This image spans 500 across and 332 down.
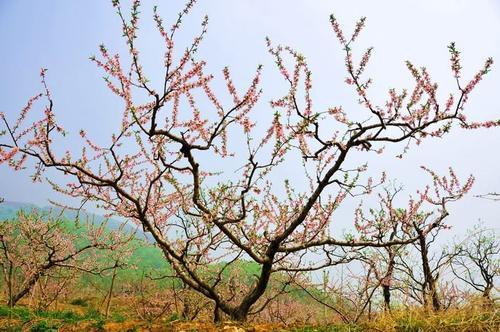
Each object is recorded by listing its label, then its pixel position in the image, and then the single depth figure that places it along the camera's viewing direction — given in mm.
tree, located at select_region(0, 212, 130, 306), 11961
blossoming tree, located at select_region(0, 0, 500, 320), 5750
